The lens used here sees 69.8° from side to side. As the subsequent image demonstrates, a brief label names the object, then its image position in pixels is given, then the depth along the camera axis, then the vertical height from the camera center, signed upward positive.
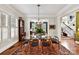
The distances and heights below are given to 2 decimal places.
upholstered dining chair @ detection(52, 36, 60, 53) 1.47 -0.34
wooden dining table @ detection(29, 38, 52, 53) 1.51 -0.42
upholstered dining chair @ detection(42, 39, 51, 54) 1.52 -0.46
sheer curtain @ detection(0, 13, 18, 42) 1.36 +0.04
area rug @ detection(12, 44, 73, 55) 1.32 -0.54
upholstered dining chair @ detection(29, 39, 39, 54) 1.48 -0.47
